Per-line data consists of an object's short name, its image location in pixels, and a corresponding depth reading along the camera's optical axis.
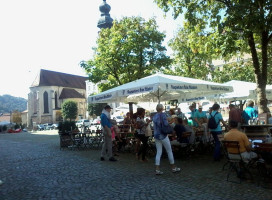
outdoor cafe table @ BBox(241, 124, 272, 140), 7.62
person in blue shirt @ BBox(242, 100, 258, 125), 11.21
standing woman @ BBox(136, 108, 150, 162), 9.16
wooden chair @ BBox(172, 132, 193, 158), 8.98
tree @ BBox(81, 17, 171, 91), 22.66
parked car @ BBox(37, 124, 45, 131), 61.96
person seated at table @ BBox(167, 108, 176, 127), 10.56
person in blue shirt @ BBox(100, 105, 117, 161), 9.59
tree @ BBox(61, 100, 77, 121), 73.62
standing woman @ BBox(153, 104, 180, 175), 7.18
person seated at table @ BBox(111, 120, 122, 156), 11.71
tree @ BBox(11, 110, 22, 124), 90.00
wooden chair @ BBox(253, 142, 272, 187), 5.51
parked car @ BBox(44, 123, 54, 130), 61.47
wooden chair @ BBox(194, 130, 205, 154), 9.69
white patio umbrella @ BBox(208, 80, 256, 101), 13.30
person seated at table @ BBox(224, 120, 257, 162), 6.07
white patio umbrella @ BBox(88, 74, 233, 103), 9.31
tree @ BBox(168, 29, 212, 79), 27.23
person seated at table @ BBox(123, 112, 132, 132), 12.43
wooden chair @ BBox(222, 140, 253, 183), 6.05
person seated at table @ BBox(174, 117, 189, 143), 9.02
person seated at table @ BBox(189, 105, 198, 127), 12.58
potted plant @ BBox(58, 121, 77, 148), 14.82
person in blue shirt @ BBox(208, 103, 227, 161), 8.54
